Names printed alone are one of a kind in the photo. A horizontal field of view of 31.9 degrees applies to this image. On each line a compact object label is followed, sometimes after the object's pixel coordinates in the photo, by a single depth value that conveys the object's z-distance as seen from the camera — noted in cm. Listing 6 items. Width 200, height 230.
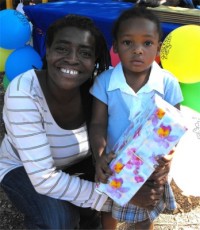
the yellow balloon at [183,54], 211
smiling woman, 159
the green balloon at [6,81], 353
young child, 160
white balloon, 216
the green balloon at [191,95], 217
